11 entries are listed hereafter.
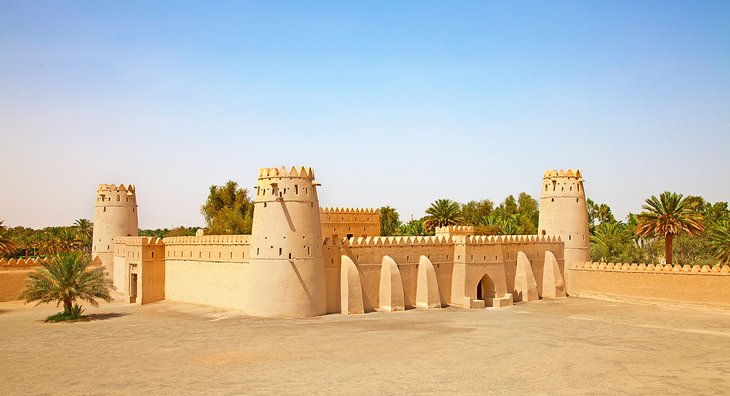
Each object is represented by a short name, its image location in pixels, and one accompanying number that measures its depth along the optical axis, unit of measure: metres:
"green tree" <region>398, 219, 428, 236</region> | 60.34
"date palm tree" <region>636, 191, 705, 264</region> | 37.22
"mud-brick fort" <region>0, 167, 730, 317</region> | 28.27
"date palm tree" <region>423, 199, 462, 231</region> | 50.78
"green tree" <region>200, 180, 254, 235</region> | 49.78
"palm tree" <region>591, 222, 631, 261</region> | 48.31
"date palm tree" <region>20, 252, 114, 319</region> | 27.72
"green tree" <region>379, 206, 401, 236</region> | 67.06
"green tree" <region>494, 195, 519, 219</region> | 69.84
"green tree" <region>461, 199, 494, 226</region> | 74.50
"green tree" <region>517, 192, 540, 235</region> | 59.34
